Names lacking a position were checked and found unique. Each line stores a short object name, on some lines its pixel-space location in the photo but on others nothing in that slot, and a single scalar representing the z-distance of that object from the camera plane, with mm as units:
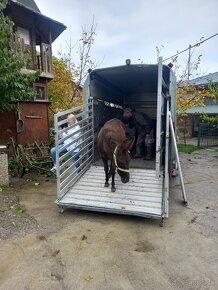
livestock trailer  4172
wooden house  9008
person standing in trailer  6708
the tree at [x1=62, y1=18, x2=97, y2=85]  15758
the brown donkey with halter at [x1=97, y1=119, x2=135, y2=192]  4277
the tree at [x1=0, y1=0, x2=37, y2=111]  5746
